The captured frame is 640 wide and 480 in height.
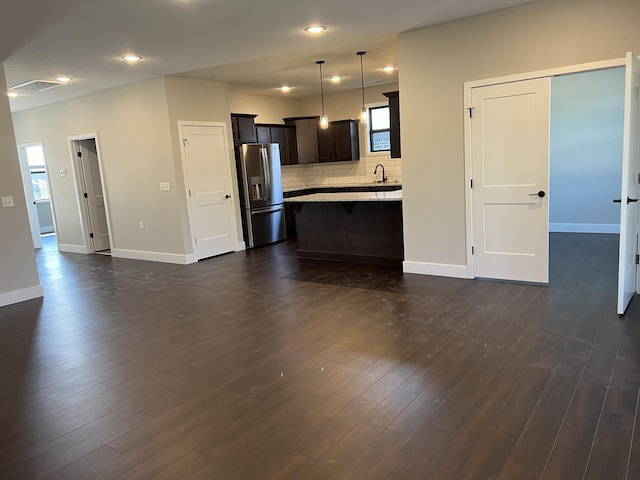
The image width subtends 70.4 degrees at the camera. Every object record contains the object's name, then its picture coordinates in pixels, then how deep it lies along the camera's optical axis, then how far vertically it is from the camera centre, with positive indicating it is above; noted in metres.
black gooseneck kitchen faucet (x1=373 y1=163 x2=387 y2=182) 8.73 -0.17
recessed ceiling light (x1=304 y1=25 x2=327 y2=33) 4.46 +1.38
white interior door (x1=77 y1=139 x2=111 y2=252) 8.01 -0.16
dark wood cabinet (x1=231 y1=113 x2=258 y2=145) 7.73 +0.79
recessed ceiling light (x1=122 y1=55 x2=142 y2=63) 5.10 +1.39
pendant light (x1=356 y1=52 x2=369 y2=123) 5.95 +1.44
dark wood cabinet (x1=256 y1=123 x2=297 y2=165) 8.49 +0.67
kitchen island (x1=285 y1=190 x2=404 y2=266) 5.64 -0.80
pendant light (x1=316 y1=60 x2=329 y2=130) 6.26 +0.70
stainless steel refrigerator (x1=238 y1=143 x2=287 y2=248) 7.51 -0.34
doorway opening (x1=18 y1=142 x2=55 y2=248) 11.07 -0.08
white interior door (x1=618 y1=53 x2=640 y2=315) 3.27 -0.27
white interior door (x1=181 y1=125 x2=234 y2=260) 6.77 -0.18
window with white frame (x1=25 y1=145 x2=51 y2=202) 11.06 +0.33
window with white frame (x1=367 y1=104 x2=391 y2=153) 8.75 +0.68
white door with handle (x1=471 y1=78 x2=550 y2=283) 4.29 -0.24
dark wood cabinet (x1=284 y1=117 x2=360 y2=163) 8.85 +0.53
